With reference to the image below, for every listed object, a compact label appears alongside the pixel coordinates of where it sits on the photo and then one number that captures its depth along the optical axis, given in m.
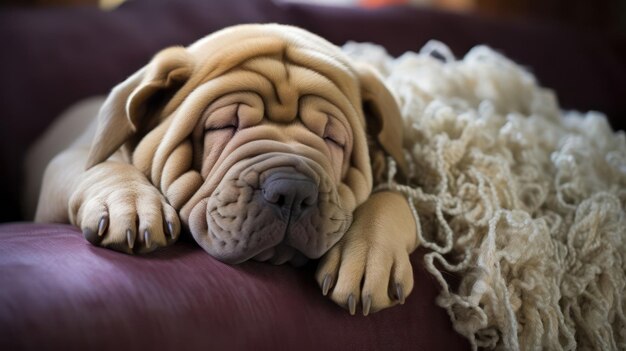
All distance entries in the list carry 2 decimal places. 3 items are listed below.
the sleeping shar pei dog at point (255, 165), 1.01
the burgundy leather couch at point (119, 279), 0.80
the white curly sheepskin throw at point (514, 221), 1.10
